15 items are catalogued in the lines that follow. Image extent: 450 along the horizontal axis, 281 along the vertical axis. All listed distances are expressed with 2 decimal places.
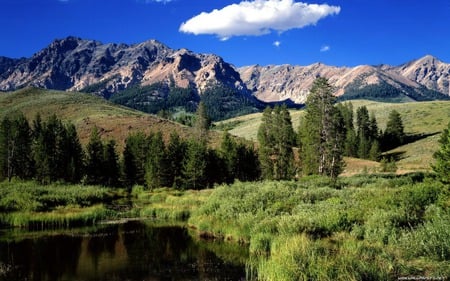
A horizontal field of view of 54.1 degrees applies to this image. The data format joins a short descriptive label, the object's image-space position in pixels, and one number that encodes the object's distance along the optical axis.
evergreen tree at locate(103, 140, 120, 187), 90.12
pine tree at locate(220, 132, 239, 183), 92.12
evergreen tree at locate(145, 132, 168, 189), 83.94
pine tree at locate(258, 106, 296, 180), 89.12
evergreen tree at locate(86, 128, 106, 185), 88.19
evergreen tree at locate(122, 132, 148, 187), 92.62
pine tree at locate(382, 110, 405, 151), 149.88
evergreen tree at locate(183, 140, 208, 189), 83.94
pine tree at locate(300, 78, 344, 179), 68.31
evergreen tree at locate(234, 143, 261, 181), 96.12
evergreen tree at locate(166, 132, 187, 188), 88.00
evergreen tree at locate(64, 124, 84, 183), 82.88
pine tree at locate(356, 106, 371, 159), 134.43
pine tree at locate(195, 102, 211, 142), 139.75
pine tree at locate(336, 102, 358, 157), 130.88
